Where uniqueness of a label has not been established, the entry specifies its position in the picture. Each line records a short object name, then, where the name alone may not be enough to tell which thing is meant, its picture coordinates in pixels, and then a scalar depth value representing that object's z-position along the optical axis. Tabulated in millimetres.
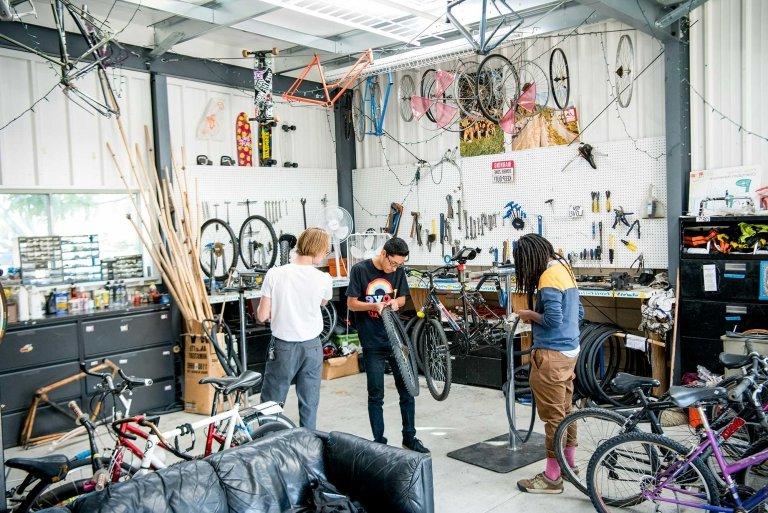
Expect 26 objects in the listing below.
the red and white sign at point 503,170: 7094
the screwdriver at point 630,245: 6243
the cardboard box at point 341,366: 7258
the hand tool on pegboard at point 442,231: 7746
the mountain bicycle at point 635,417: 3385
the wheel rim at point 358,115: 8523
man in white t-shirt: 4180
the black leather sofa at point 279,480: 2719
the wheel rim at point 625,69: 6176
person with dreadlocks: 3844
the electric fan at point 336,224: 7538
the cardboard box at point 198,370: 6090
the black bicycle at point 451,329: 5891
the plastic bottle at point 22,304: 5480
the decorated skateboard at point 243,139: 7539
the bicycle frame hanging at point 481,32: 4688
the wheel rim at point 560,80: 6598
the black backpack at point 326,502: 2859
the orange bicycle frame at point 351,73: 6316
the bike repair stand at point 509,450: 4520
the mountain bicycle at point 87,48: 4773
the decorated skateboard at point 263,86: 6445
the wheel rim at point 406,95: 8000
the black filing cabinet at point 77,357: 5309
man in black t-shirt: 4469
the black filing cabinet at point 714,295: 5109
